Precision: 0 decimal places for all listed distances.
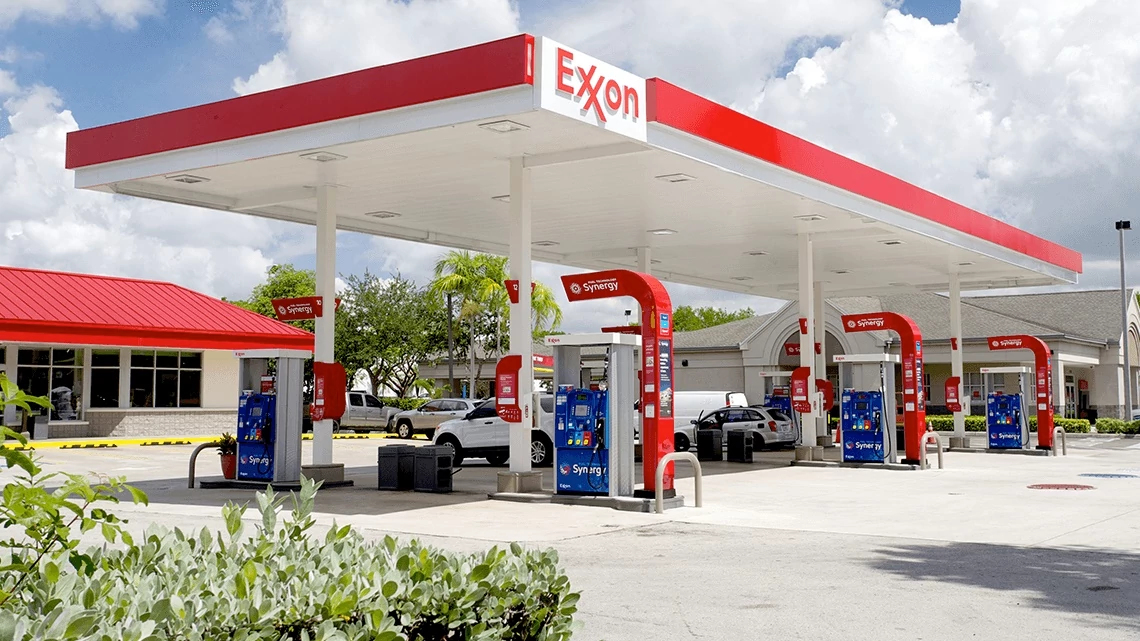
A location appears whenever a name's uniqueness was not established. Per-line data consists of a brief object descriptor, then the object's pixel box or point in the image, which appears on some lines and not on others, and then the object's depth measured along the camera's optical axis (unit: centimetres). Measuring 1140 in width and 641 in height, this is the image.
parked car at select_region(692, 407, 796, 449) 2840
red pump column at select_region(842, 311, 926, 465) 2164
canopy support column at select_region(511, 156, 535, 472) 1507
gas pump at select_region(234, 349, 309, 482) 1662
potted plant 1742
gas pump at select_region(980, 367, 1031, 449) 2650
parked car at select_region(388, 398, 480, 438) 3653
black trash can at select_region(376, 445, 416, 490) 1694
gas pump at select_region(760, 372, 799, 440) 3044
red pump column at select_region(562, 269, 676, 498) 1425
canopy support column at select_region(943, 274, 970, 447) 2769
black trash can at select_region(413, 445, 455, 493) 1655
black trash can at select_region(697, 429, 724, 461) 2427
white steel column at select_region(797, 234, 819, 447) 2200
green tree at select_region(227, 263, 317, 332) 6831
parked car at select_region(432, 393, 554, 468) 2270
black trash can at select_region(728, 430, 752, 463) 2378
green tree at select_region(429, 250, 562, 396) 4919
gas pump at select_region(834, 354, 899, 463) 2142
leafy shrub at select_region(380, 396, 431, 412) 4819
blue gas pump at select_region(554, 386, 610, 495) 1448
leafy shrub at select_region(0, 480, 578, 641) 302
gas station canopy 1310
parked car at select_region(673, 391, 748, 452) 3088
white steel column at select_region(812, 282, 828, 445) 2828
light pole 4212
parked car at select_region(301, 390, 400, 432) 4186
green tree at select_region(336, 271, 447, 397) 5503
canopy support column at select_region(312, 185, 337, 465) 1719
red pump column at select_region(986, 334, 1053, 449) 2583
